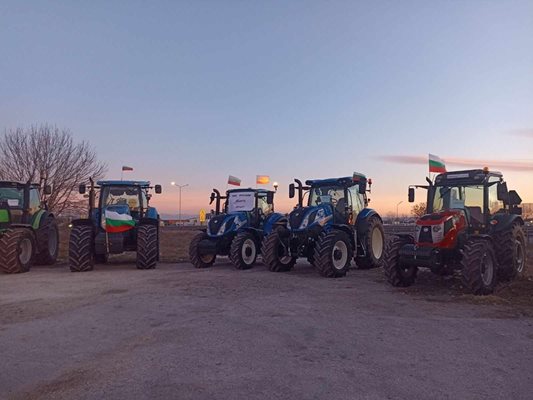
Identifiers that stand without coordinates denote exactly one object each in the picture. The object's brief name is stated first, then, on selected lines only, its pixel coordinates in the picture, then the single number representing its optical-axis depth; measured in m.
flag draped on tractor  13.98
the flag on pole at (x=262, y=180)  17.02
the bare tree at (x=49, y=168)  30.72
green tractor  13.20
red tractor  9.38
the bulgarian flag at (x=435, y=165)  11.23
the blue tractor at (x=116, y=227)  13.52
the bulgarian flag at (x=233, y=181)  16.61
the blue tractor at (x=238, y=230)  14.36
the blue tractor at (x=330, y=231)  12.35
